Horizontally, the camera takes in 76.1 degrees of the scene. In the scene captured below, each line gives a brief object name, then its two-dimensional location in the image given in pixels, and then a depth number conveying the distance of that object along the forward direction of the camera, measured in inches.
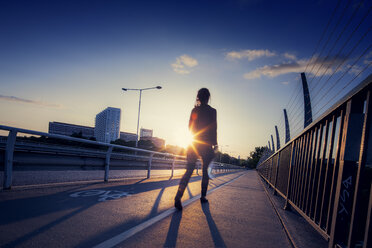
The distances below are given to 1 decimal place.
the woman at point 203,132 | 182.1
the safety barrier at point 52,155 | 175.2
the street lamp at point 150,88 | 1368.8
